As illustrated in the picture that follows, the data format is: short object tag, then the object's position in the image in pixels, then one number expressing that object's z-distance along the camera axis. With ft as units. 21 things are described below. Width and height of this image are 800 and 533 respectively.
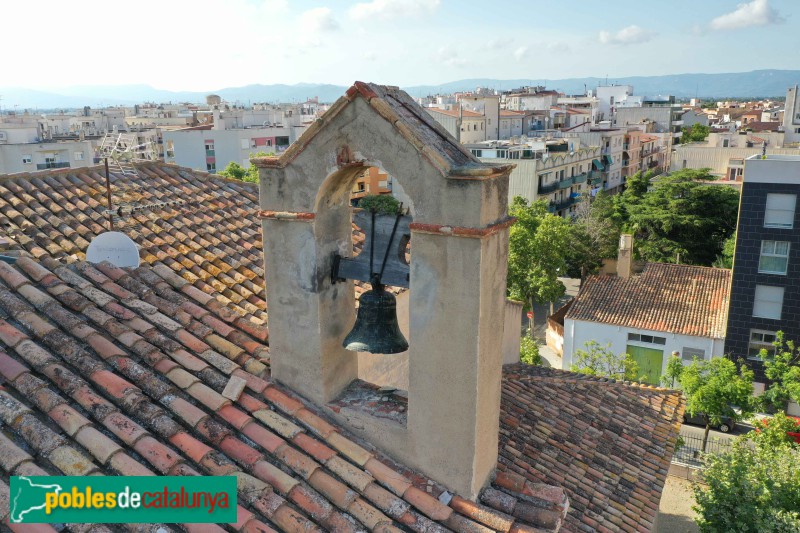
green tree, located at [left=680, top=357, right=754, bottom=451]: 63.36
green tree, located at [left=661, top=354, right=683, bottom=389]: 71.97
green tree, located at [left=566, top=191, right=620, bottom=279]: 141.18
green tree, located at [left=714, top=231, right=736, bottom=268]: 124.57
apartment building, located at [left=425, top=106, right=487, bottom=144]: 207.72
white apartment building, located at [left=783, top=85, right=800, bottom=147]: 234.58
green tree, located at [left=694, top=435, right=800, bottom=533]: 28.53
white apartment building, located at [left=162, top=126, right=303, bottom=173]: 206.59
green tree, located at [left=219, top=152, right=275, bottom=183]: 148.15
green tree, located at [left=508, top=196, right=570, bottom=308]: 108.37
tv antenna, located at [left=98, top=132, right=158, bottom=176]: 33.88
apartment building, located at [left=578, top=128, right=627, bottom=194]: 218.18
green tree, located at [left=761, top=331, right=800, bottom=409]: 59.11
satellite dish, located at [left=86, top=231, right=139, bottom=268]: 21.25
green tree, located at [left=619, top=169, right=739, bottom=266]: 136.77
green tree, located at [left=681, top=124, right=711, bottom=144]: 293.84
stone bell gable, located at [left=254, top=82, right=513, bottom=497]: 14.60
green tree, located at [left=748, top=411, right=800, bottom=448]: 52.75
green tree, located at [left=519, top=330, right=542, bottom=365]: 83.08
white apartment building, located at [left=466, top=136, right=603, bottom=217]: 172.45
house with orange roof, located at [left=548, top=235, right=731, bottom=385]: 86.28
